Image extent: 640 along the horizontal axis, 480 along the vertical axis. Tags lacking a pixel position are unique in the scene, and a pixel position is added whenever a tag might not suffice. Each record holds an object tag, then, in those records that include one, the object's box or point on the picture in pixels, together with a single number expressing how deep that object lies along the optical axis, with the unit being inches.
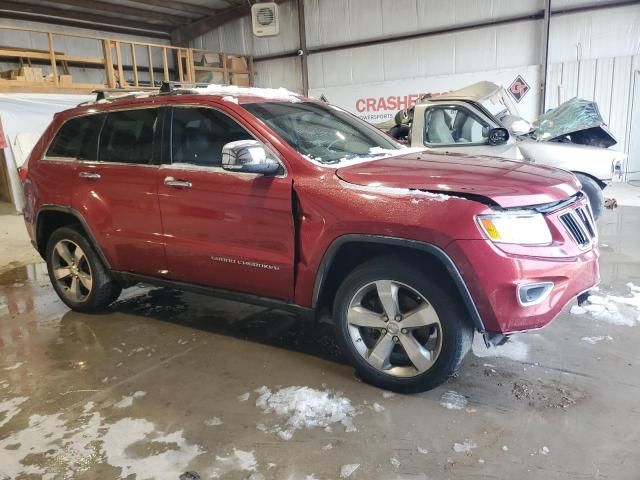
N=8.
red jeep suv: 103.7
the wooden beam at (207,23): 623.8
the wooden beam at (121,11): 533.6
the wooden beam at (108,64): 449.5
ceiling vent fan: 528.1
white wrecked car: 255.9
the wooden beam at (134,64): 455.5
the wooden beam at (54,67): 409.2
